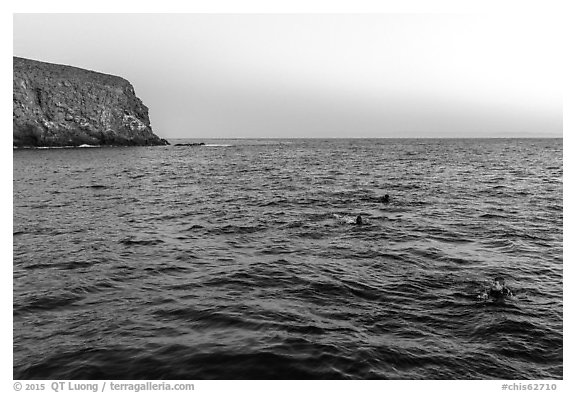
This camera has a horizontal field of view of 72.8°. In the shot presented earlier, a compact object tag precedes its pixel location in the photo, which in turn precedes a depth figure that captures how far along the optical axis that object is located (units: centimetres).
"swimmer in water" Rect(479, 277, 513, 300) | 1220
